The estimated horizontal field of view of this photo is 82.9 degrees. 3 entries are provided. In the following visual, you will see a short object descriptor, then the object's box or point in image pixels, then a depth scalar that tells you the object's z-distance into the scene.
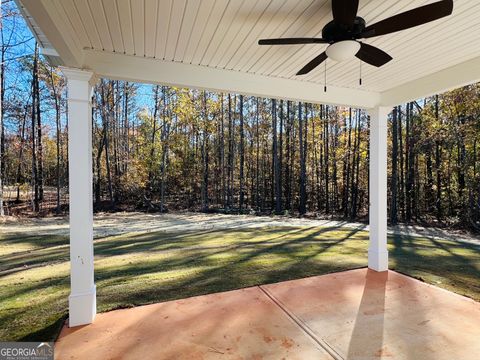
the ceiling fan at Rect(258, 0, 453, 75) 1.45
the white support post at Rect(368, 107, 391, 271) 3.49
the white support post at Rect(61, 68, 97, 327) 2.24
